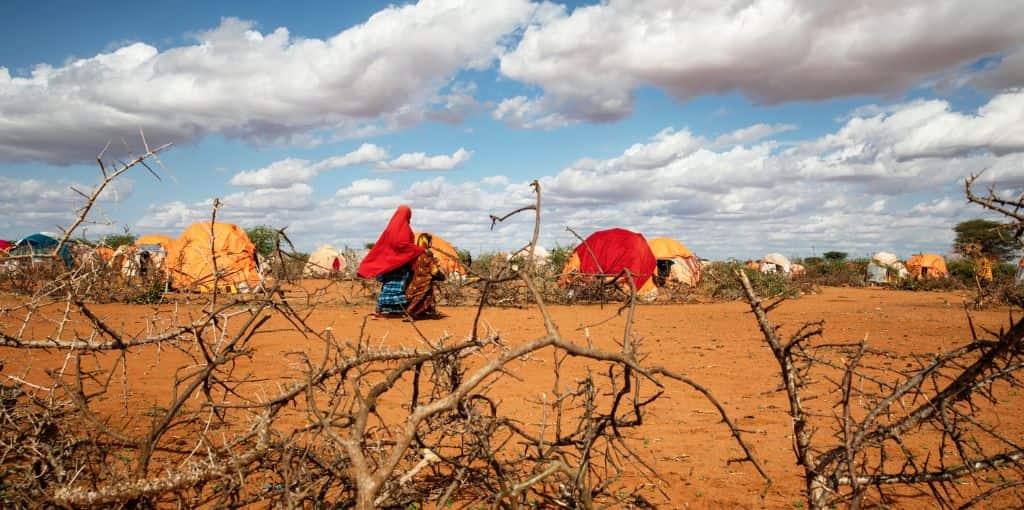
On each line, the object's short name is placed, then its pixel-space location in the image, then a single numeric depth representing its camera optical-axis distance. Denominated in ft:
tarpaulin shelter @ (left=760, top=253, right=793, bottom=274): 82.38
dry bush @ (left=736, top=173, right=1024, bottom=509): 6.29
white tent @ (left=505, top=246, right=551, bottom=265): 84.41
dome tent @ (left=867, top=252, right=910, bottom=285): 87.30
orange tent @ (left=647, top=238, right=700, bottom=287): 70.74
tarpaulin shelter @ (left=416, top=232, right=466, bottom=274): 49.14
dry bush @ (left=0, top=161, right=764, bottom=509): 5.24
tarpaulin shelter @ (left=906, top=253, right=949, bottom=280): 85.92
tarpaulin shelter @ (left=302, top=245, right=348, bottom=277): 79.36
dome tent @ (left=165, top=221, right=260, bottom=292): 56.80
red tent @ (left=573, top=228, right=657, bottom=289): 58.23
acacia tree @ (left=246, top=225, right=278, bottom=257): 77.77
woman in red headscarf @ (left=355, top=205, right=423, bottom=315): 39.42
